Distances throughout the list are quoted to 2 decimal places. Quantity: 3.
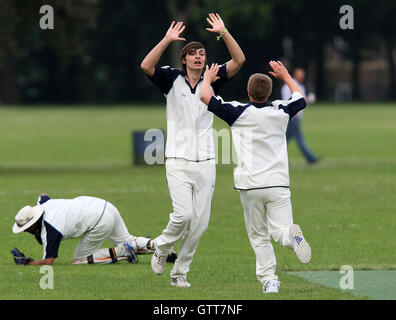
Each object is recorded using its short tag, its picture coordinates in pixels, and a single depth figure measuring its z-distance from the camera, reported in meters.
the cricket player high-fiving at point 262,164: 18.27
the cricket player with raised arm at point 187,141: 19.17
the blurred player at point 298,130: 51.16
